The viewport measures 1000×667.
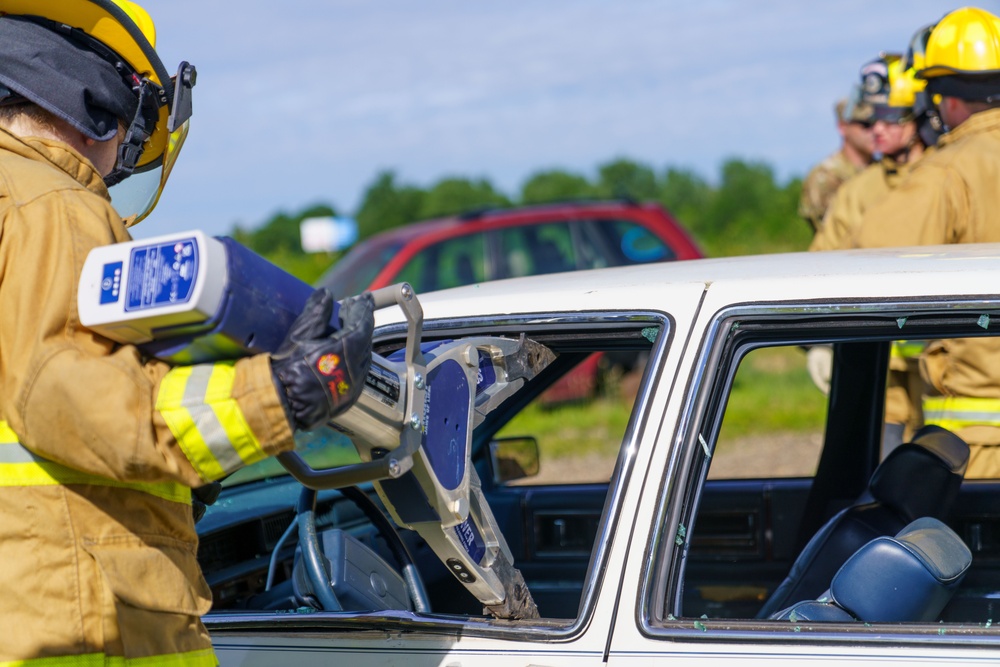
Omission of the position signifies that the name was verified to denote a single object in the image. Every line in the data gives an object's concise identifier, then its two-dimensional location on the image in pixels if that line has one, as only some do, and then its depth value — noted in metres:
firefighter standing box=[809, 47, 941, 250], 9.76
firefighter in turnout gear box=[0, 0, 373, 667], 2.81
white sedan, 3.53
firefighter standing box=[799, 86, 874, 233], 11.34
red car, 15.97
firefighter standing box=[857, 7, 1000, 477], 6.07
